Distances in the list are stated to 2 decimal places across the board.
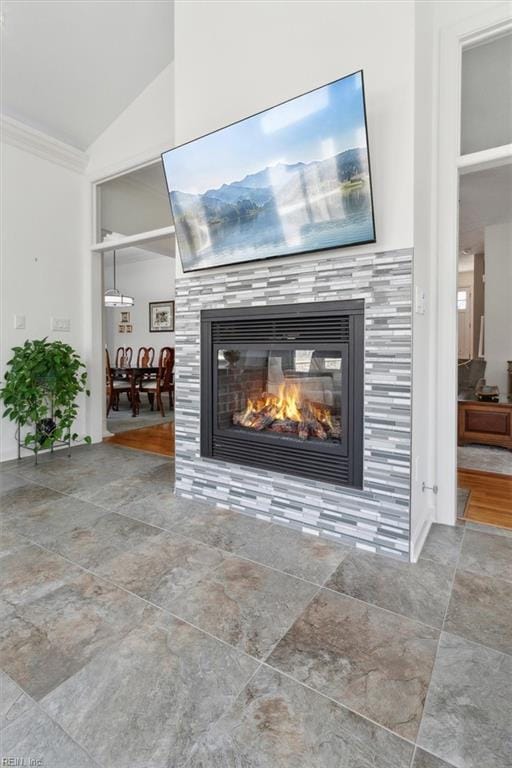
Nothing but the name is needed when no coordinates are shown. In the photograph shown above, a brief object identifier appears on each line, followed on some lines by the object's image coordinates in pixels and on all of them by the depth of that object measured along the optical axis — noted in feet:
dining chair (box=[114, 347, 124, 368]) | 27.18
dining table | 18.58
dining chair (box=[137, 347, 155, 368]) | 25.73
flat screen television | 5.69
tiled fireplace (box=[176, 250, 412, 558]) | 5.96
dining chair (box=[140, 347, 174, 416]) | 18.52
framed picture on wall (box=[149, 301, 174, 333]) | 25.89
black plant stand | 11.33
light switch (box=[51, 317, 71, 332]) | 12.39
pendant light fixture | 20.97
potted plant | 10.87
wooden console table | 12.16
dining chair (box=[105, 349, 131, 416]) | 18.88
